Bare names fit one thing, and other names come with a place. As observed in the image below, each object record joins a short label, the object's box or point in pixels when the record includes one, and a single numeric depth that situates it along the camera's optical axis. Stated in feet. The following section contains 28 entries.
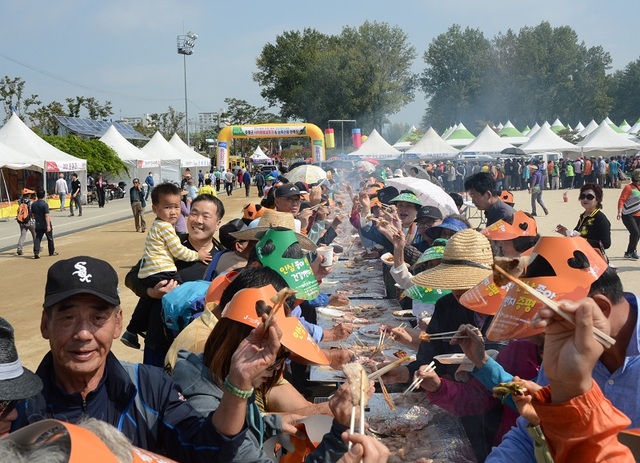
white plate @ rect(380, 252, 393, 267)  18.49
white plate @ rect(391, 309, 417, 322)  16.55
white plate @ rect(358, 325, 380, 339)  14.83
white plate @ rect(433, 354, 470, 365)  9.14
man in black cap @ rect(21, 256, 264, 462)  6.49
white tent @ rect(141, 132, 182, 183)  123.54
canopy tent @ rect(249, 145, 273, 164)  200.13
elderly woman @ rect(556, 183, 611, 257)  26.86
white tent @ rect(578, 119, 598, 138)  174.68
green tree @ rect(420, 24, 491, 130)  295.28
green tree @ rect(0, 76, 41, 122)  177.30
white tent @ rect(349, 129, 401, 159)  106.83
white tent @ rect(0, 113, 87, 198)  86.64
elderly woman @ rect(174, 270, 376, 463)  6.84
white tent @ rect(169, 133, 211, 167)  126.62
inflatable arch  120.98
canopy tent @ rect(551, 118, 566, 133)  191.49
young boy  14.47
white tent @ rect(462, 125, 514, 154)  115.65
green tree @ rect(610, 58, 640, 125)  302.25
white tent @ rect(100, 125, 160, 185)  120.26
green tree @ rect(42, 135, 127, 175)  109.09
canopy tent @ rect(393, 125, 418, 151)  155.74
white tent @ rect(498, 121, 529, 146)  147.23
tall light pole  209.56
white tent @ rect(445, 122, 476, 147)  146.61
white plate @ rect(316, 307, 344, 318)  16.99
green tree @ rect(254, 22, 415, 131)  220.43
